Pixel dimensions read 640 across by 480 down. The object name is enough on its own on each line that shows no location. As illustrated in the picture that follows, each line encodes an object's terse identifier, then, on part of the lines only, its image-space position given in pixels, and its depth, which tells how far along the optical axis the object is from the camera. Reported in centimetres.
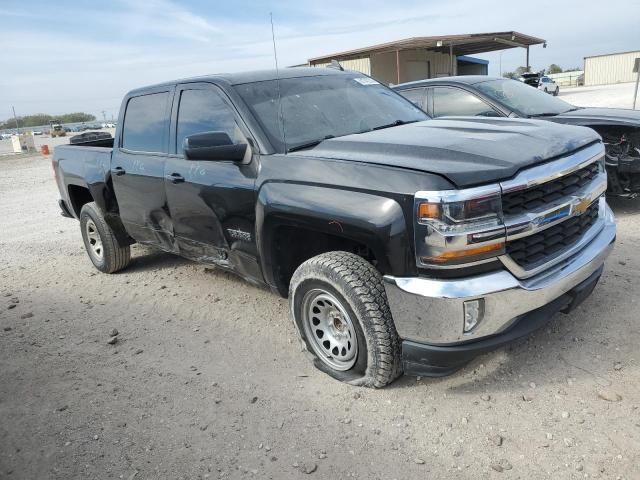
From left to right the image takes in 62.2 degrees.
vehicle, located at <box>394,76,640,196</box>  601
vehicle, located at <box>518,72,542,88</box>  3017
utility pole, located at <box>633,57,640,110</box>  1162
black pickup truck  259
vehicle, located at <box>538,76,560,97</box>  3397
